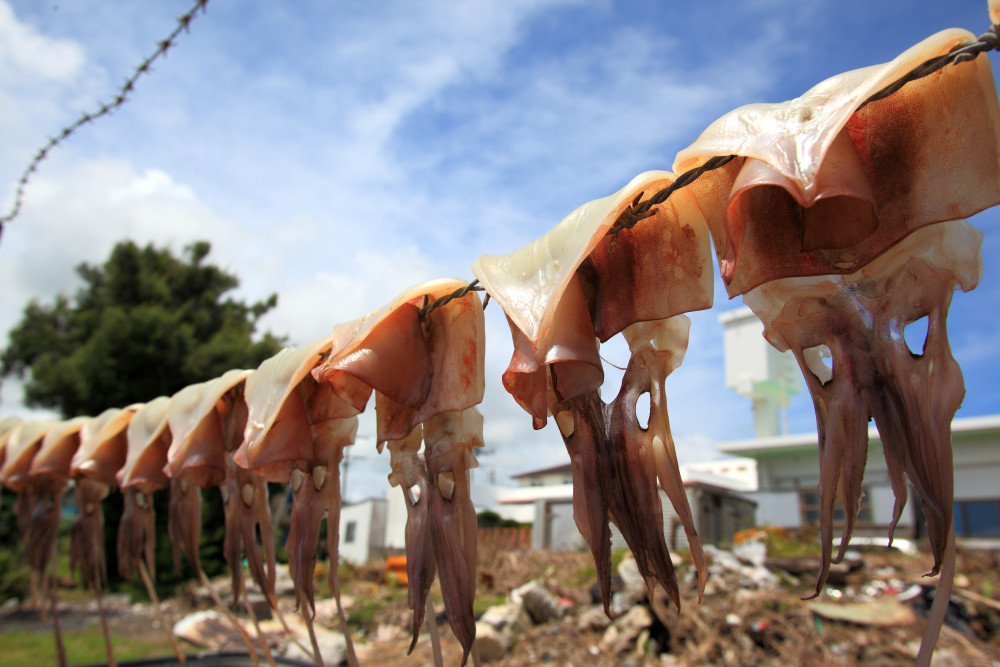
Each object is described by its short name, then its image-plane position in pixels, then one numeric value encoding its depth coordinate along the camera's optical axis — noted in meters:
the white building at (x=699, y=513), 12.45
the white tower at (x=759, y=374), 16.20
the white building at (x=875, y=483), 11.05
